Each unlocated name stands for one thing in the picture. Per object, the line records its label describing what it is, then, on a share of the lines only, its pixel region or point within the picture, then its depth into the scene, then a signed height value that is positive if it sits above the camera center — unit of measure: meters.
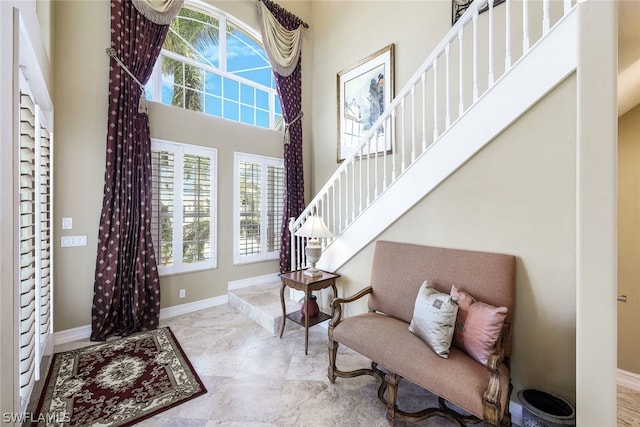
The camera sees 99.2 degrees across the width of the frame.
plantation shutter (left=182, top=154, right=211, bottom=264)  3.71 +0.07
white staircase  1.75 +0.86
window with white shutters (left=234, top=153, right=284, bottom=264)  4.22 +0.10
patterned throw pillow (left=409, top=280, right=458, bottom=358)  1.75 -0.71
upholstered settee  1.50 -0.88
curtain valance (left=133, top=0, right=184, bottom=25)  3.21 +2.47
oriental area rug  1.89 -1.38
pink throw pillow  1.66 -0.71
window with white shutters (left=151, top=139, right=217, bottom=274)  3.50 +0.09
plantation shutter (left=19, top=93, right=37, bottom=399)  1.74 -0.27
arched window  3.72 +2.15
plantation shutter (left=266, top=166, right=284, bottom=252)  4.60 +0.14
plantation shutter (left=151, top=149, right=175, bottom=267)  3.46 +0.12
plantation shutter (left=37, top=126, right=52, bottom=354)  2.29 -0.18
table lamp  2.89 -0.23
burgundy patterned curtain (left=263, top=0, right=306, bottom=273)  4.54 +1.25
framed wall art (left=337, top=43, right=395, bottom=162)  3.89 +1.82
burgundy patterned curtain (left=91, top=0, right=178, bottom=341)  2.98 +0.14
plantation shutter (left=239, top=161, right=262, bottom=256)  4.27 +0.11
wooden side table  2.71 -0.75
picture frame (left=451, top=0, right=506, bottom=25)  3.10 +2.38
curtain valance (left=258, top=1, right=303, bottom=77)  4.34 +2.87
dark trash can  1.46 -1.15
